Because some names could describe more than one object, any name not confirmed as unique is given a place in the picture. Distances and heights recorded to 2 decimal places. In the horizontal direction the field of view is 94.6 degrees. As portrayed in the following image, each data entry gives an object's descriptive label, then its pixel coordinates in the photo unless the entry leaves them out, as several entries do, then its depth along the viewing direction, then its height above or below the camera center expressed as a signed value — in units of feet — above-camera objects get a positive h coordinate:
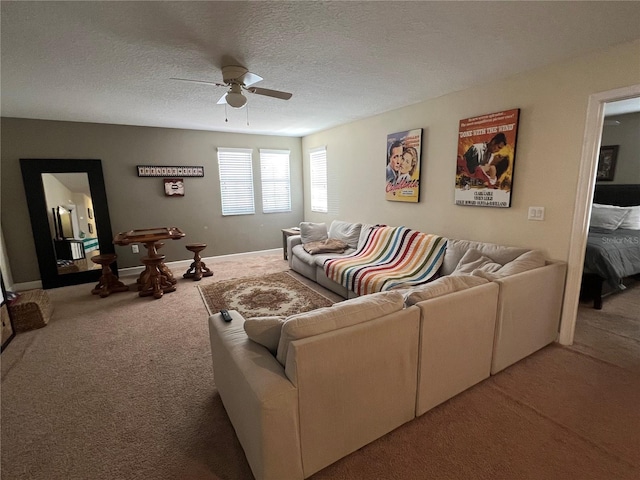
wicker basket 9.88 -3.89
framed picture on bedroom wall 15.88 +1.37
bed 10.71 -2.18
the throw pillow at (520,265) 7.29 -2.02
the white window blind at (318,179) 18.69 +0.88
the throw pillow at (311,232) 16.47 -2.21
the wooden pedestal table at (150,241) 12.62 -1.93
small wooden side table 18.50 -2.53
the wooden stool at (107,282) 13.25 -3.92
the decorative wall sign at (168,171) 15.98 +1.34
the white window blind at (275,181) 19.69 +0.83
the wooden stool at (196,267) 15.29 -3.77
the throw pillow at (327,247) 14.61 -2.71
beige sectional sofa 4.33 -2.93
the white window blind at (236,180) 18.34 +0.88
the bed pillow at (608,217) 14.28 -1.42
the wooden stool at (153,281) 12.95 -3.75
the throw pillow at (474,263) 8.68 -2.23
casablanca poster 12.24 +1.09
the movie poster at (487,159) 9.14 +1.00
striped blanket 10.27 -2.83
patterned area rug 11.40 -4.35
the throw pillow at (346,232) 15.35 -2.12
